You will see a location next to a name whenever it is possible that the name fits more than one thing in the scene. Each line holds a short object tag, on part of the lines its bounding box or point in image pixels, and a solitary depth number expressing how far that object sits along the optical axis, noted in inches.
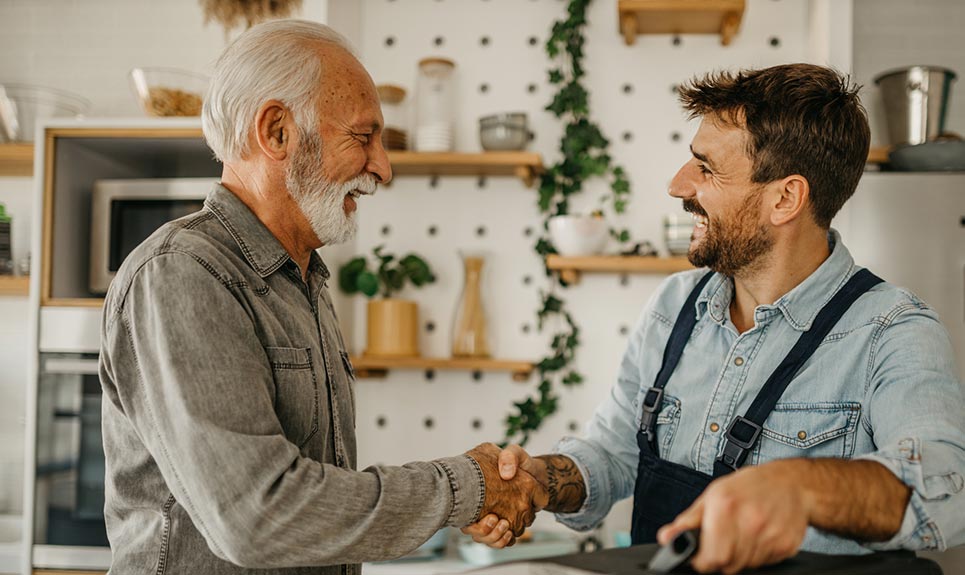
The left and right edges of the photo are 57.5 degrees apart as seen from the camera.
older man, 47.2
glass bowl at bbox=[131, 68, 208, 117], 108.7
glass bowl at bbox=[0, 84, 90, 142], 114.5
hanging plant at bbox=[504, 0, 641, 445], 118.3
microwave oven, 105.9
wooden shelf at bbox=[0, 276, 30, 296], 109.1
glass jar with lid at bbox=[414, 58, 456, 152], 117.9
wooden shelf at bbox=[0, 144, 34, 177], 113.2
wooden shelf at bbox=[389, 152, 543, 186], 112.0
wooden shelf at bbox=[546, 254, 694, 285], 109.3
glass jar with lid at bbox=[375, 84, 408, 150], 115.2
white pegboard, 119.6
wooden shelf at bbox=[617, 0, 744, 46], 107.7
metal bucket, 103.9
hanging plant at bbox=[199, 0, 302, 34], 115.6
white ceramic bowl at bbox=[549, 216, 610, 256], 111.6
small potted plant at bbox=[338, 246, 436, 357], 117.3
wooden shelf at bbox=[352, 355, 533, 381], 114.6
